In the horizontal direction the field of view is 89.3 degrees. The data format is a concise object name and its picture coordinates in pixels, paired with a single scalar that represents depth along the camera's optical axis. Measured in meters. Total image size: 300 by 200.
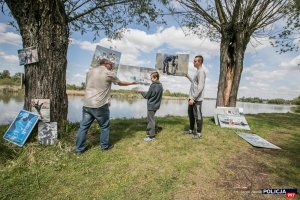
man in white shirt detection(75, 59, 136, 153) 3.33
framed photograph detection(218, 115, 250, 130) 5.48
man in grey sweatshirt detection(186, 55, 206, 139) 4.15
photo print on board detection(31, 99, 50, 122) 3.62
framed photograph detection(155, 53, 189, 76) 5.12
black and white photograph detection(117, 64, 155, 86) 4.78
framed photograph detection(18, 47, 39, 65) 3.57
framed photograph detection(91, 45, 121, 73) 4.30
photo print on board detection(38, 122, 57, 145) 3.50
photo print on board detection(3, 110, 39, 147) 3.34
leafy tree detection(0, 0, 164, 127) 3.59
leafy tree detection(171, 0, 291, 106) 6.40
